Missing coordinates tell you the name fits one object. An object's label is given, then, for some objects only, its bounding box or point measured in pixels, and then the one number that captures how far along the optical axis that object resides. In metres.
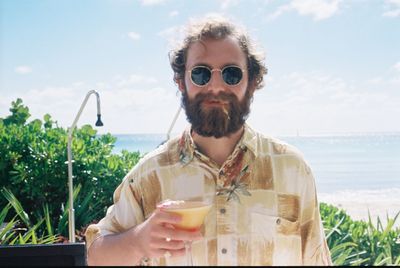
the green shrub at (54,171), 4.96
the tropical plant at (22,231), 3.73
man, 1.57
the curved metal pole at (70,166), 4.12
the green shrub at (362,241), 3.72
